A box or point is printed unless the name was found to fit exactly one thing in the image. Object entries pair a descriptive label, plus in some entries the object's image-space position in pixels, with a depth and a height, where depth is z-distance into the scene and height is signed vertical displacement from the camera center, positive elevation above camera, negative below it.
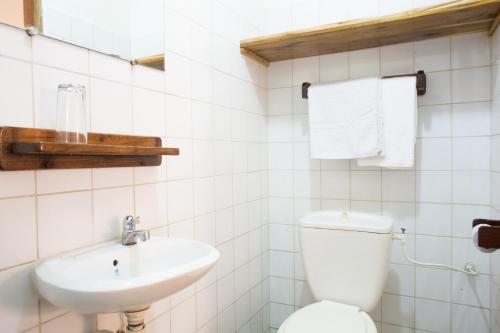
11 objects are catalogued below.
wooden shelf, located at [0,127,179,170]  0.70 +0.02
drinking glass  0.82 +0.11
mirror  0.78 +0.39
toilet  1.43 -0.51
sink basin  0.65 -0.27
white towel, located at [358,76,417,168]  1.55 +0.17
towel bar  1.56 +0.36
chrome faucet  0.96 -0.22
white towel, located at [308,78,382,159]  1.62 +0.19
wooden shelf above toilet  1.33 +0.59
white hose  1.53 -0.54
